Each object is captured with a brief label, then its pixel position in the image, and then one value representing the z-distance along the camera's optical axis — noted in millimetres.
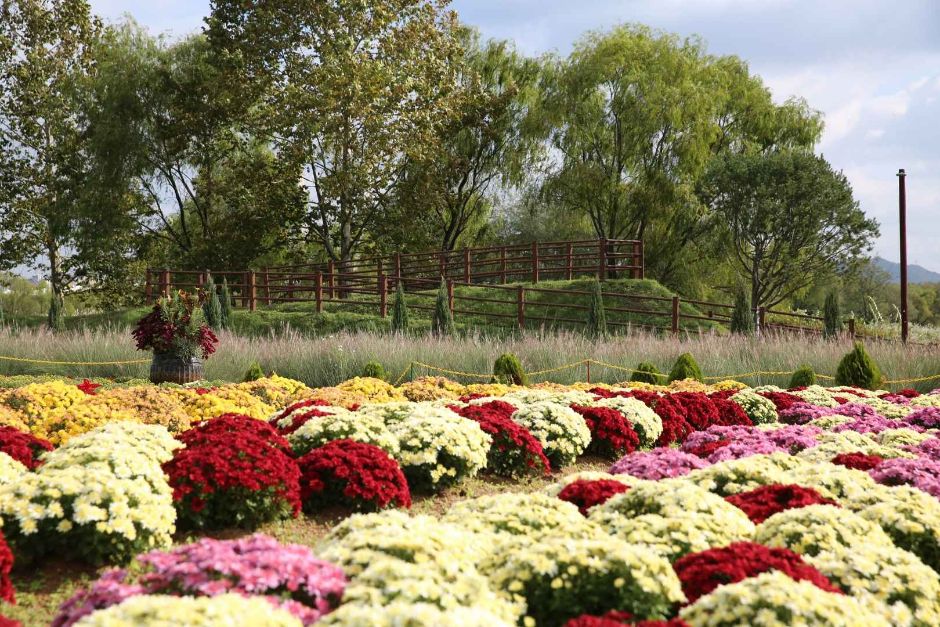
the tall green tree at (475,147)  32656
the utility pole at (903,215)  23172
